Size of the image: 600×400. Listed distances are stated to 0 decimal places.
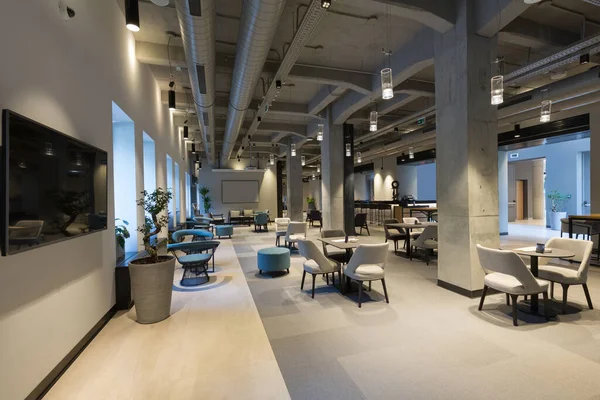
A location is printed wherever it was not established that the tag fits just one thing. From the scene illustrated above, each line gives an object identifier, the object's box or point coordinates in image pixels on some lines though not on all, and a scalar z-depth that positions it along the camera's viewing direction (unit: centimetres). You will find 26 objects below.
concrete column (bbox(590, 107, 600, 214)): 704
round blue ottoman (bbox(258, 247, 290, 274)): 528
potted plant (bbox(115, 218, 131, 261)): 416
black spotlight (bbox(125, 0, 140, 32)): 258
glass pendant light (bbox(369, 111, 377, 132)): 561
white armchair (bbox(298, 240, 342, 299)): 417
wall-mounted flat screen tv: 183
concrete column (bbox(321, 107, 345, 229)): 938
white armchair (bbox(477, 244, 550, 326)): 310
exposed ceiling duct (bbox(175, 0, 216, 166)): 302
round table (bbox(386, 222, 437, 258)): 641
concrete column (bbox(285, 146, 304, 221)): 1337
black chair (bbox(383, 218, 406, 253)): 718
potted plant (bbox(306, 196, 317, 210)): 1714
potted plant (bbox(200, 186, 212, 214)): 1540
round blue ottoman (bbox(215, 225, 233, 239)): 955
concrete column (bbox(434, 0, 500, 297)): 405
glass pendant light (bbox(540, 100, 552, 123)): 494
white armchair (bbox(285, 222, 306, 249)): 710
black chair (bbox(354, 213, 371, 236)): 1041
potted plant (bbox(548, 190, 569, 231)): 1134
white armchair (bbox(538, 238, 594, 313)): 343
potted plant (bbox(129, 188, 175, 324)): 332
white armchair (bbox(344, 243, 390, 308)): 375
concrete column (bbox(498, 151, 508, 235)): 996
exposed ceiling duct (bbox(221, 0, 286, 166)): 305
